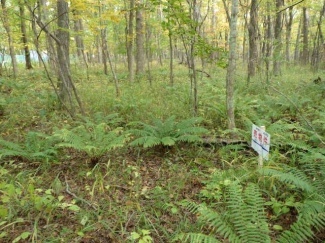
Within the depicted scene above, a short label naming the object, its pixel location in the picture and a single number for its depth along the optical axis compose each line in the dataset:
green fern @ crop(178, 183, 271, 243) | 1.81
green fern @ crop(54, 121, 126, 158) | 3.30
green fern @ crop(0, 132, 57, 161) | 3.30
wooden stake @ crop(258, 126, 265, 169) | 2.70
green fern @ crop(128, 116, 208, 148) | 3.50
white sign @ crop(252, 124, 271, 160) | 2.55
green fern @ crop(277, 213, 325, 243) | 1.73
